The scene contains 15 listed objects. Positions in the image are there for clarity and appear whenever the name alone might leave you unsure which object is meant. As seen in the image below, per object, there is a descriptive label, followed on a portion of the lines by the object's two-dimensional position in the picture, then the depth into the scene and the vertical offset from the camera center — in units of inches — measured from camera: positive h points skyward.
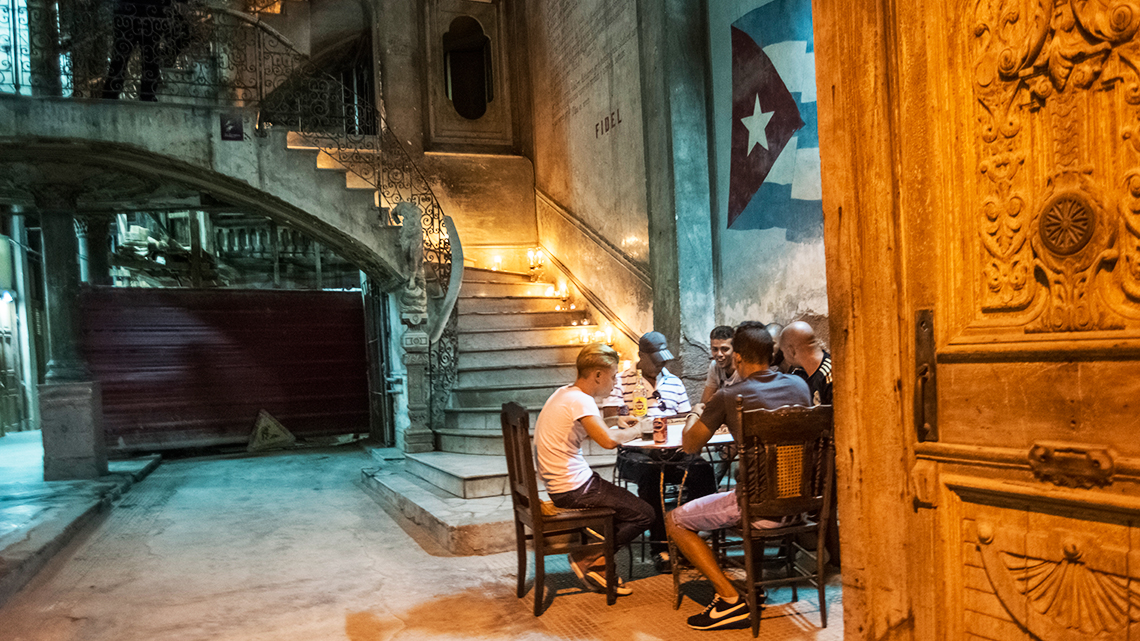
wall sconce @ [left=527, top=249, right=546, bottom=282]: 448.9 +27.0
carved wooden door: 63.4 -2.5
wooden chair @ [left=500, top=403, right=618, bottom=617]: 158.2 -45.3
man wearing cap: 187.9 -39.5
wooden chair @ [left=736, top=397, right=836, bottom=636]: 137.5 -33.3
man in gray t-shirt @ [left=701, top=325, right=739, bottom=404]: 209.8 -18.8
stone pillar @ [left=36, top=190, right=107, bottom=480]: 332.2 -22.2
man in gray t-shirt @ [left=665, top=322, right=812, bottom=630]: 145.3 -26.9
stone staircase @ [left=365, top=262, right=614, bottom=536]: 245.6 -36.4
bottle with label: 181.0 -25.3
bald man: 183.1 -15.6
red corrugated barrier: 466.3 -27.7
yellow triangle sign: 490.0 -76.3
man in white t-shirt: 162.7 -30.4
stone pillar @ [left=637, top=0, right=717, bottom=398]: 284.4 +43.8
